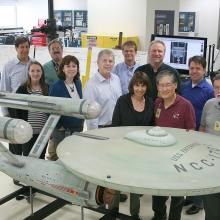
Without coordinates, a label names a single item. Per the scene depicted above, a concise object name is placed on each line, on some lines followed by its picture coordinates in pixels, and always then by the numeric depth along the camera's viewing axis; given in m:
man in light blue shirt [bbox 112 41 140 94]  3.56
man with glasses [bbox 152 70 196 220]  2.71
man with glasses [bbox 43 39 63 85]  3.71
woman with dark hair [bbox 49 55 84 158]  3.14
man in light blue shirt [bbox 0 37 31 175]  3.63
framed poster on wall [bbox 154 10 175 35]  5.64
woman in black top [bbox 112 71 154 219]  2.85
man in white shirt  3.12
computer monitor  4.40
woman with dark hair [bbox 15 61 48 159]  3.21
